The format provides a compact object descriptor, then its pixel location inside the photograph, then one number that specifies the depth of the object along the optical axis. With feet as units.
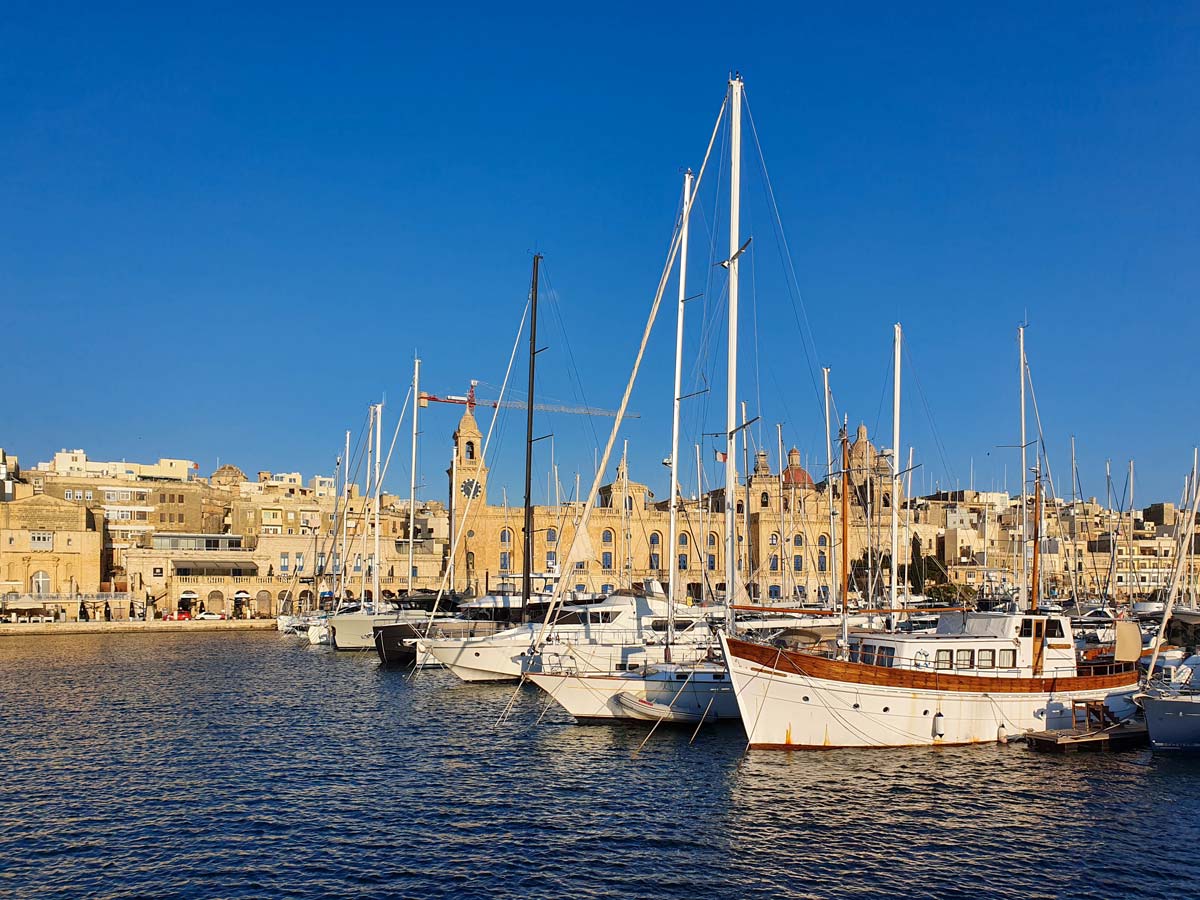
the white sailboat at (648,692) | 101.04
